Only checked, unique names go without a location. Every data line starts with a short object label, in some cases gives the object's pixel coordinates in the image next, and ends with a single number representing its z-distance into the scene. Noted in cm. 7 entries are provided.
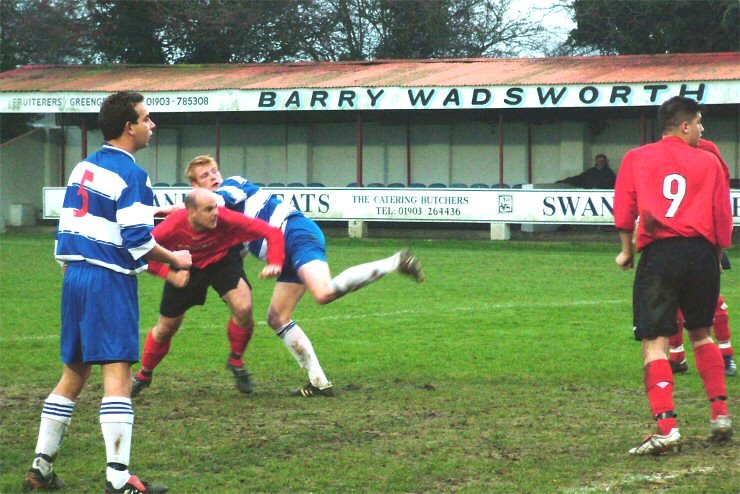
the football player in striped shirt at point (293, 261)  1573
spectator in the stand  5416
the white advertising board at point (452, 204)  5175
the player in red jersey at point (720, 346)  1887
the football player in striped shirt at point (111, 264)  1143
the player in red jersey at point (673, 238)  1348
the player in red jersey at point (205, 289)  1641
